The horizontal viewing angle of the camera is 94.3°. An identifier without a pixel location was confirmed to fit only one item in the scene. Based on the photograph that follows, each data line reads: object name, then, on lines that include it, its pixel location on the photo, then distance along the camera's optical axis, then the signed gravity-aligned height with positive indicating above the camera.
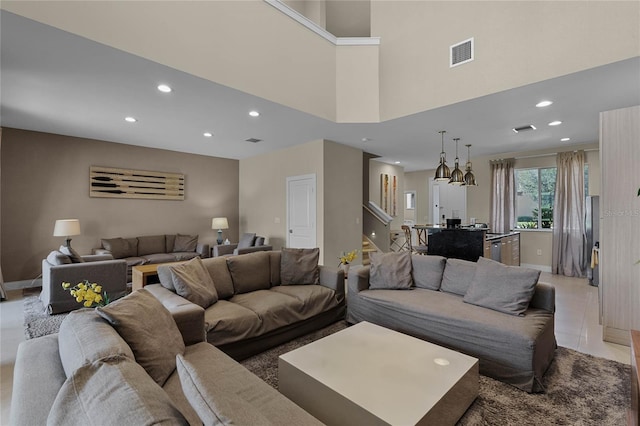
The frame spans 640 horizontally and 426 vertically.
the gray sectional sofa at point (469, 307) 2.30 -0.90
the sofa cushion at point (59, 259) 4.05 -0.64
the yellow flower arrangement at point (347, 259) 3.84 -0.61
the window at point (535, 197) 6.93 +0.36
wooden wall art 6.00 +0.63
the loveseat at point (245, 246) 6.17 -0.73
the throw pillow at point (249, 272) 3.35 -0.69
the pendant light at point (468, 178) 5.77 +0.67
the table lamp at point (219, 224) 7.26 -0.28
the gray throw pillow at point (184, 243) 6.60 -0.69
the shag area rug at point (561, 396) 1.94 -1.35
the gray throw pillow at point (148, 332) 1.50 -0.64
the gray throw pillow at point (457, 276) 3.14 -0.69
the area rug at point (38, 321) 3.30 -1.32
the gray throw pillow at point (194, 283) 2.66 -0.66
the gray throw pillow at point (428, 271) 3.38 -0.68
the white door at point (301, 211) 6.11 +0.03
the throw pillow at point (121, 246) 5.77 -0.67
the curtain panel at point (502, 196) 7.21 +0.39
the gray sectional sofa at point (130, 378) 0.84 -0.58
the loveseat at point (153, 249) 5.75 -0.76
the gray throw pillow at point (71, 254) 4.25 -0.59
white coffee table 1.56 -1.01
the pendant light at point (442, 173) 5.05 +0.67
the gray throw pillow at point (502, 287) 2.62 -0.70
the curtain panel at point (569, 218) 6.16 -0.13
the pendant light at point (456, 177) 5.38 +0.64
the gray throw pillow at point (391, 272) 3.42 -0.70
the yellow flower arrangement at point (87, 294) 2.00 -0.55
